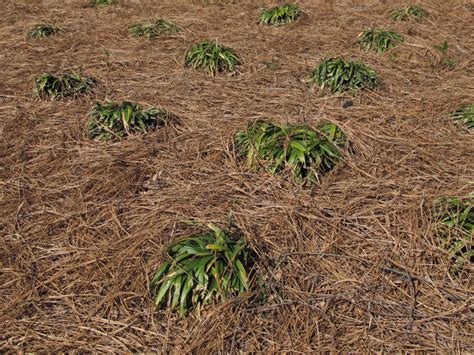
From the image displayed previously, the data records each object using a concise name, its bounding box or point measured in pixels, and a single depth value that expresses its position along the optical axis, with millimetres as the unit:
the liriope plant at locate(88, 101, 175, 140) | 4074
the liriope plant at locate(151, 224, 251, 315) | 2523
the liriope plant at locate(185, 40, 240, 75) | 5391
